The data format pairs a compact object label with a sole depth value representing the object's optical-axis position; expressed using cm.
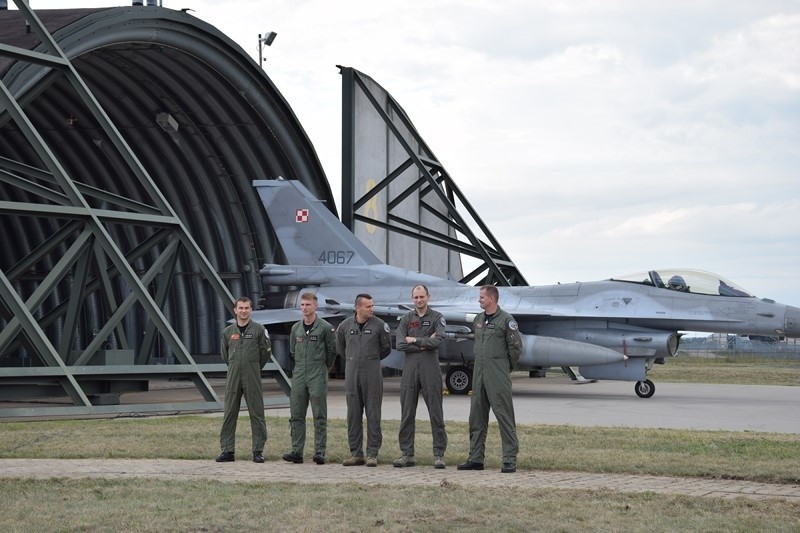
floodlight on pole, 3293
